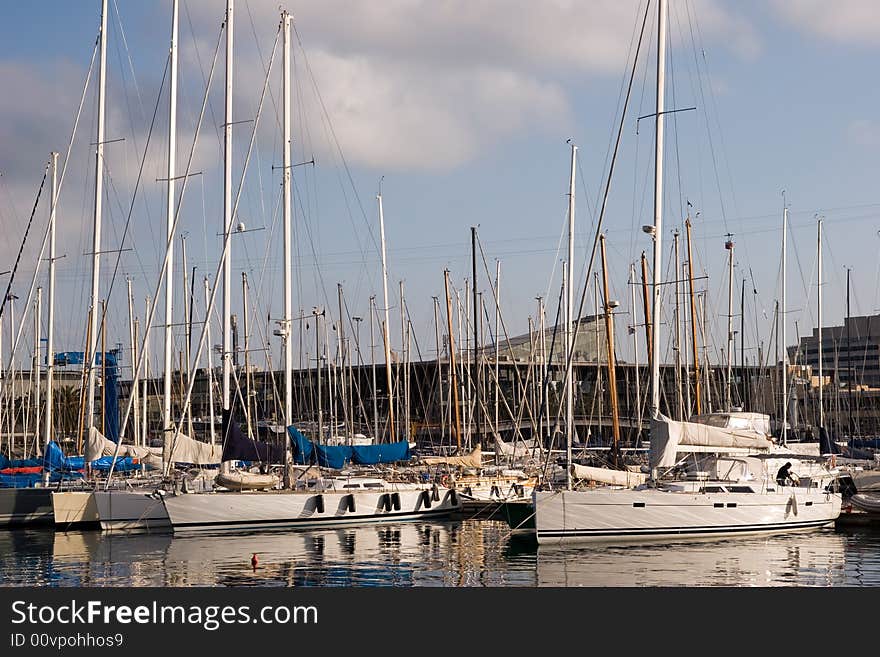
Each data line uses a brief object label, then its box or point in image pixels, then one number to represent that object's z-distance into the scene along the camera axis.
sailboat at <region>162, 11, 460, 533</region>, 42.22
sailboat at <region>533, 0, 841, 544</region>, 37.47
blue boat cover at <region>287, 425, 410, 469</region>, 45.91
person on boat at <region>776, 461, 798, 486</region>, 42.97
